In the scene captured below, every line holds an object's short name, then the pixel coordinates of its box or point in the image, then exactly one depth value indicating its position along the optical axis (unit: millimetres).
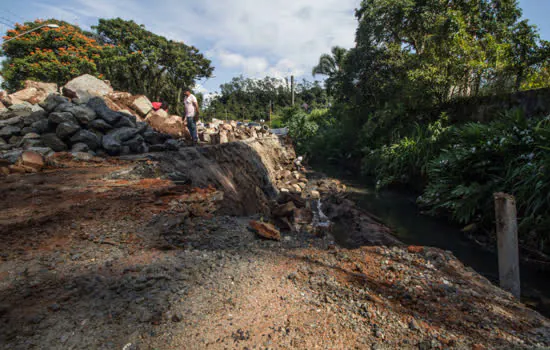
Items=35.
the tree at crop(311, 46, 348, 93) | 20867
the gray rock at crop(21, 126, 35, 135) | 6629
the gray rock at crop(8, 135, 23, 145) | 6467
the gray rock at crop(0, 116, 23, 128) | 6861
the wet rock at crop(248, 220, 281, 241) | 3707
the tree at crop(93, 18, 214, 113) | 22188
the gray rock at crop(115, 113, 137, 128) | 7668
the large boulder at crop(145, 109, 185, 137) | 10148
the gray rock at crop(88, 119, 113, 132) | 7121
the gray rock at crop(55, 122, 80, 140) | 6375
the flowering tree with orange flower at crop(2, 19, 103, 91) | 17031
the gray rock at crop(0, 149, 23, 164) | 5363
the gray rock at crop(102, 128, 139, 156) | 6740
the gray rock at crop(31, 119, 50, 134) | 6625
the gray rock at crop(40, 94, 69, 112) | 7301
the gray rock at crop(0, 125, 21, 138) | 6562
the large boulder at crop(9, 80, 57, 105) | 9062
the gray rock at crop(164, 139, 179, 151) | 7199
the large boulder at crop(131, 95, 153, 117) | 10195
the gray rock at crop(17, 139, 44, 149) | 6200
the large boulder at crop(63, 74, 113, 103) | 8867
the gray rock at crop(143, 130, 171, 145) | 7730
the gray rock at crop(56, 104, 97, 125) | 6973
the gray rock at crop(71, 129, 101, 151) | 6562
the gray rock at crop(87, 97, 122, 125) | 7551
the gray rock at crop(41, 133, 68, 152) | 6242
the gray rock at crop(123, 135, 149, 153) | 7039
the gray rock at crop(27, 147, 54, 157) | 5806
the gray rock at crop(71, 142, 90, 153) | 6299
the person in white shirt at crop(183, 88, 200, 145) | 8141
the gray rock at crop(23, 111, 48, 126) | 6977
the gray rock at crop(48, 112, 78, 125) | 6545
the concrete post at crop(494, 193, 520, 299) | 2896
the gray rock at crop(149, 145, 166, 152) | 7141
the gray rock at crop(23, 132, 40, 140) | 6352
